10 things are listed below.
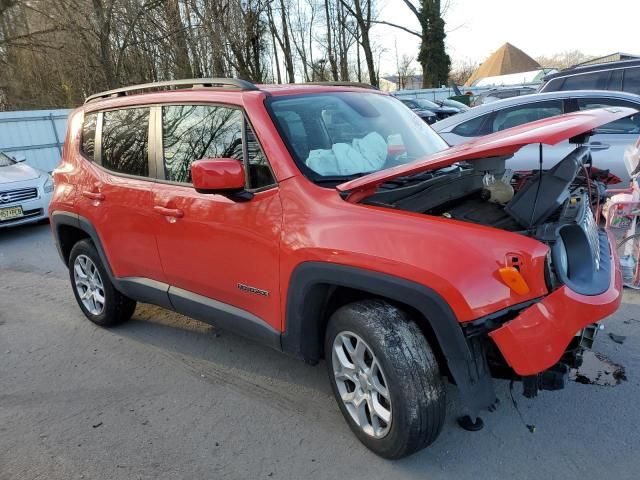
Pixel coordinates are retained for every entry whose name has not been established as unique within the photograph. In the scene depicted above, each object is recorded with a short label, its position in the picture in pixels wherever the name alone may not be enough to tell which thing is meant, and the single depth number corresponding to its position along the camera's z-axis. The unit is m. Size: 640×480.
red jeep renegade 2.12
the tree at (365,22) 35.19
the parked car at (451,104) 20.86
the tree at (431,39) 36.09
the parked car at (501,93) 19.59
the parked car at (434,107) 18.56
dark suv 7.88
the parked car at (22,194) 8.24
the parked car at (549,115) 5.89
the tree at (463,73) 65.21
